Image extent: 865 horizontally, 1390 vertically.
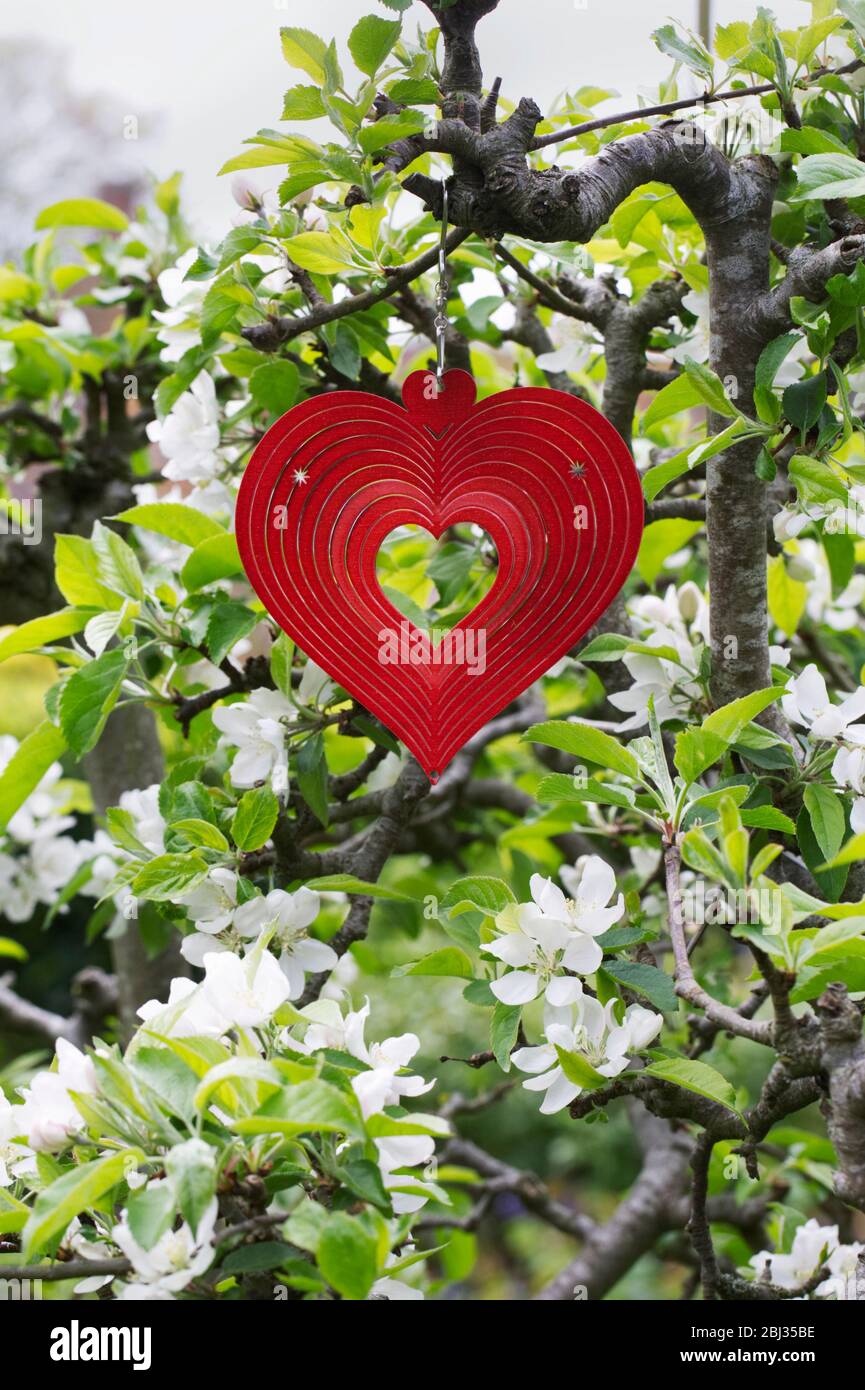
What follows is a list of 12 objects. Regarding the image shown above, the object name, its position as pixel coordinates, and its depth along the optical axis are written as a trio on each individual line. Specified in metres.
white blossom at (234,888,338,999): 0.87
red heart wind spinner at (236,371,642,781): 0.85
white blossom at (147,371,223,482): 1.06
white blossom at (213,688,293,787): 0.92
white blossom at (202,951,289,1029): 0.66
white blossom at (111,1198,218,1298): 0.58
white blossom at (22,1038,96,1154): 0.64
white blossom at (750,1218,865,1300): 1.02
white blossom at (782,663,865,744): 0.88
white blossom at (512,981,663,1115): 0.74
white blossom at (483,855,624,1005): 0.76
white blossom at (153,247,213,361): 1.01
